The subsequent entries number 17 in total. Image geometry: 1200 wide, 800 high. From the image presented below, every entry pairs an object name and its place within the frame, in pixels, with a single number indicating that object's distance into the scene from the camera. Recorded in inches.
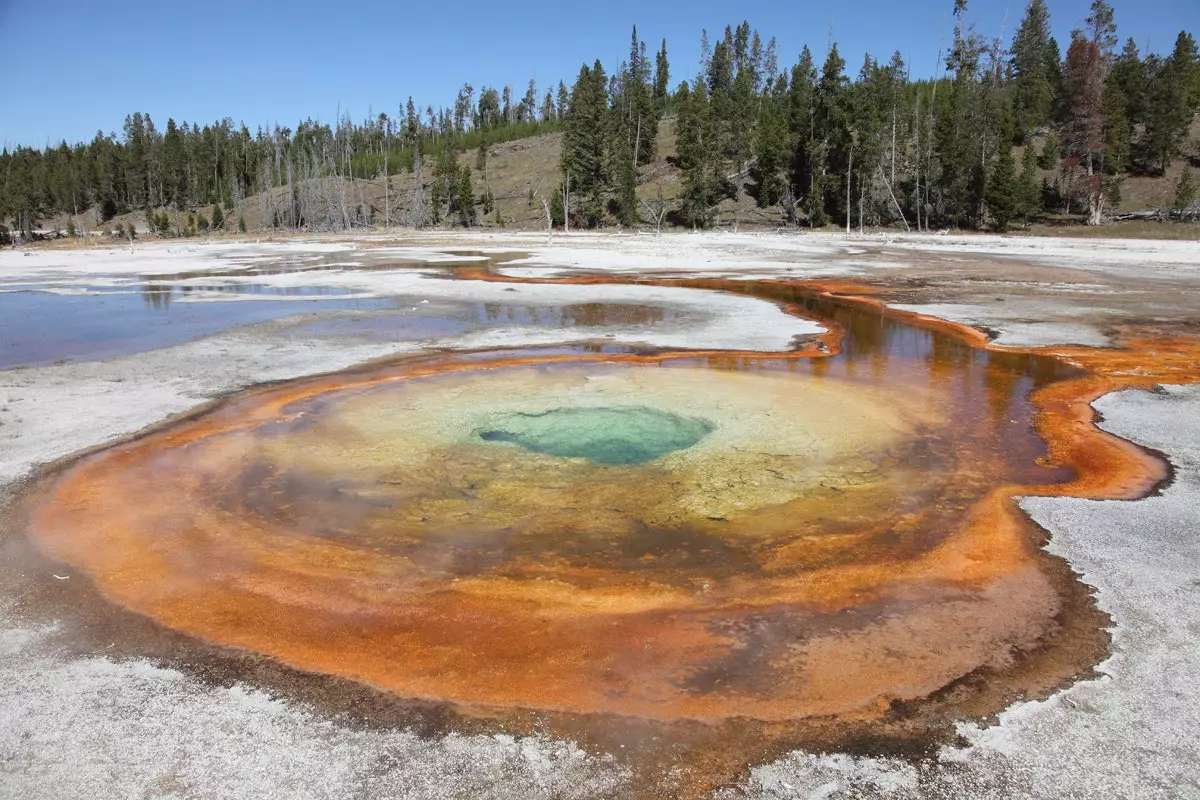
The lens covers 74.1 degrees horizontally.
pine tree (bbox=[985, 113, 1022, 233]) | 1797.5
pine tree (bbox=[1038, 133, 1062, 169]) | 2171.5
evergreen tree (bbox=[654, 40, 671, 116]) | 3873.0
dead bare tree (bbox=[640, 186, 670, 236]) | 2284.6
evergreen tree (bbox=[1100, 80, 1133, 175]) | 2033.7
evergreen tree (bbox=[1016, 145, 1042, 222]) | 1820.9
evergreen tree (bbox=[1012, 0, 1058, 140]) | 2477.1
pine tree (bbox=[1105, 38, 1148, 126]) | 2231.8
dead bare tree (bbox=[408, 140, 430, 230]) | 2696.9
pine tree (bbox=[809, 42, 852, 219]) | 2197.3
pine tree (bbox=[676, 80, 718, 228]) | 2235.5
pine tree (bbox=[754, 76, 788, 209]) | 2359.7
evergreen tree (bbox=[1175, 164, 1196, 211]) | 1710.1
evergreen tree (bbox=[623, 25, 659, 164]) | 2893.7
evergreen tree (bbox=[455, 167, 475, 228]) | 2647.6
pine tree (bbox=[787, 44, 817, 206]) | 2321.6
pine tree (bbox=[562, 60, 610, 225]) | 2405.3
